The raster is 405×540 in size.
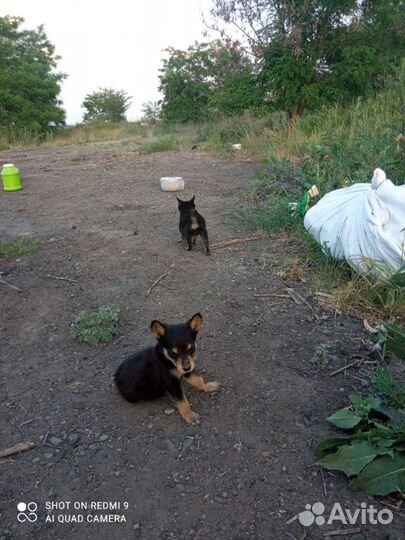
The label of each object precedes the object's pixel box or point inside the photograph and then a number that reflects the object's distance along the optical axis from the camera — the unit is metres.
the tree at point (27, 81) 20.45
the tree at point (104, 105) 32.50
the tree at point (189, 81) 20.97
